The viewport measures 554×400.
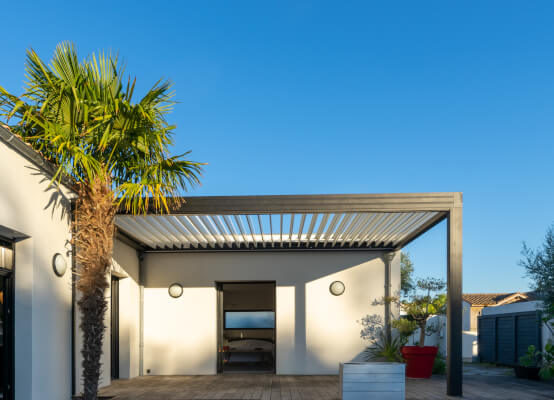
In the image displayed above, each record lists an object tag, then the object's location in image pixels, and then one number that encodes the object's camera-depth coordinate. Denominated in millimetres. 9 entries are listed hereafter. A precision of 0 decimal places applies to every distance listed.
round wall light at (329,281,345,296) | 9875
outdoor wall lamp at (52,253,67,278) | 5836
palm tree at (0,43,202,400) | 5172
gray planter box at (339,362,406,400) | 6062
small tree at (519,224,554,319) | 9531
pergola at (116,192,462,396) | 6312
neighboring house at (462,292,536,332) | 23522
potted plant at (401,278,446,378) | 8727
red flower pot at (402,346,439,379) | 8711
